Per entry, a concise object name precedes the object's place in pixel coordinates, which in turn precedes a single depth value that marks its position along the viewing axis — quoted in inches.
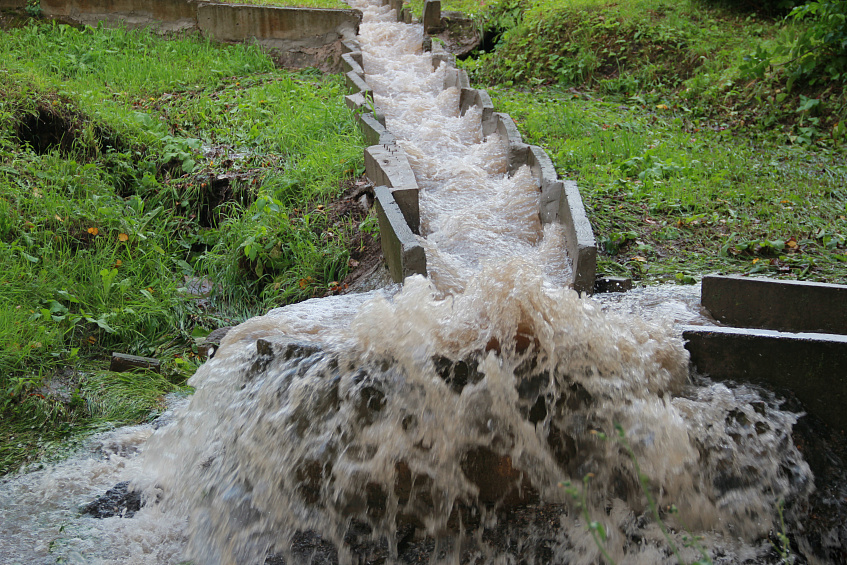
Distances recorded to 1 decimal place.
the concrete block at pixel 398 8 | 482.6
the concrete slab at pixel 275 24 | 408.8
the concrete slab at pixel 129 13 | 420.5
